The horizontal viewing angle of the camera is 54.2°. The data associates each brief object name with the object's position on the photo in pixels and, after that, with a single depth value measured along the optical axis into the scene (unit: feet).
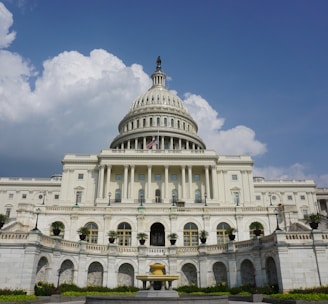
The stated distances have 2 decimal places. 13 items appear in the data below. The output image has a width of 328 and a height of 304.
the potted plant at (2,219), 124.59
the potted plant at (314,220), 105.51
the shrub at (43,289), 93.75
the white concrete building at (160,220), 98.68
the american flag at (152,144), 286.87
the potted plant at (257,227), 119.55
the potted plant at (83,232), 125.28
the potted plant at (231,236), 125.26
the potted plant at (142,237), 130.72
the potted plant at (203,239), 130.31
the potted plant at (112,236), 129.03
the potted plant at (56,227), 121.90
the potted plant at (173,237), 137.26
